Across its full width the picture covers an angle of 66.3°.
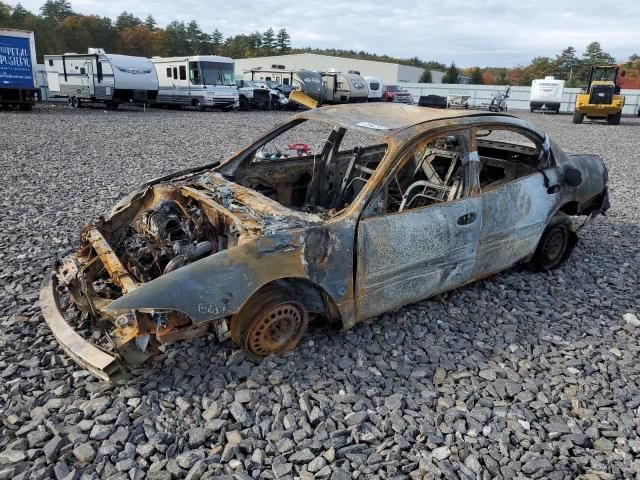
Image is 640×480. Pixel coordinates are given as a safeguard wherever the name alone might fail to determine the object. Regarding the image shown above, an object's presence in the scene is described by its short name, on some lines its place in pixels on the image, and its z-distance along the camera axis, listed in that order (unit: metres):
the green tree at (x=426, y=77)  54.88
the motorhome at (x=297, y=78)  28.27
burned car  3.00
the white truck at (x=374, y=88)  30.02
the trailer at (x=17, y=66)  18.19
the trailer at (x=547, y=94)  29.97
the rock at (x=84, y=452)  2.57
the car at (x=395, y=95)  31.87
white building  56.62
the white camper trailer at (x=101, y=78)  21.88
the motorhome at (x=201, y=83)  23.78
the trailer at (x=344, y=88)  28.33
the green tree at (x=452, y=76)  51.94
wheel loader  22.92
